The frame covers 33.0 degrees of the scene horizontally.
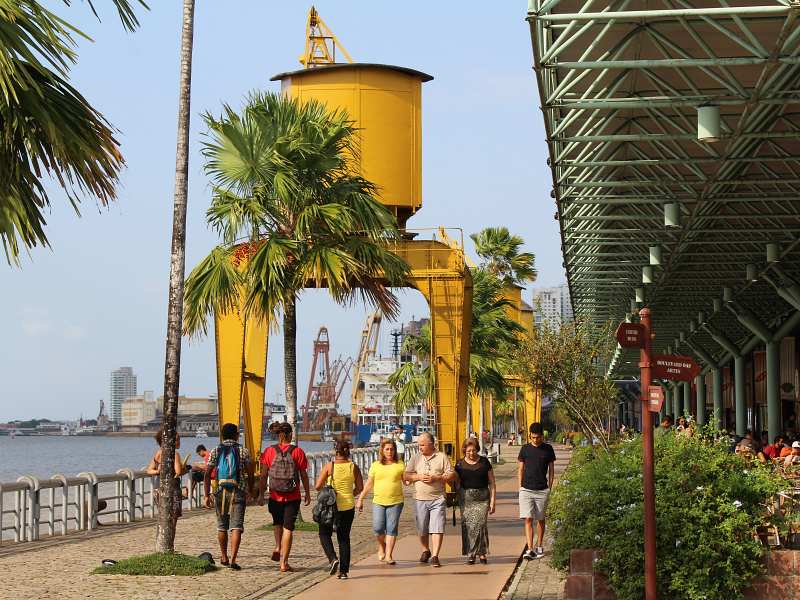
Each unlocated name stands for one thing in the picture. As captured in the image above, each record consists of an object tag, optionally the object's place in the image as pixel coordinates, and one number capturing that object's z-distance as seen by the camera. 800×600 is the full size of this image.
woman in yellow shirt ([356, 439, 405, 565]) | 16.33
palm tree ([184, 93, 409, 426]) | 21.28
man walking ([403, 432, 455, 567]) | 16.61
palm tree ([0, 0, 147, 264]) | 7.70
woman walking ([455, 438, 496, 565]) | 16.73
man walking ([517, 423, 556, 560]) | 17.20
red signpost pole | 11.20
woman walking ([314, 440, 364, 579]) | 15.59
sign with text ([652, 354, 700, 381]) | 11.60
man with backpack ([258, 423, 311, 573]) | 15.91
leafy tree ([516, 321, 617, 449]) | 38.94
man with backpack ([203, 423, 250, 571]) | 15.95
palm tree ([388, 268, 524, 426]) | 47.94
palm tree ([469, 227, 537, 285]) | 58.16
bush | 11.95
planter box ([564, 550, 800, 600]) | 12.06
